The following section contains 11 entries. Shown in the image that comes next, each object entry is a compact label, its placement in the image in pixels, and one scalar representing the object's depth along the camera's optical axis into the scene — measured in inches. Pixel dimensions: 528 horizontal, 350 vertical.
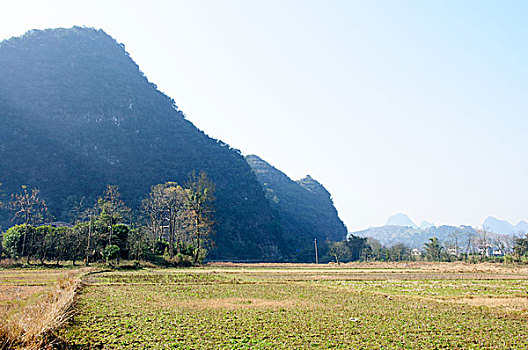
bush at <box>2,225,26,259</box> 2014.0
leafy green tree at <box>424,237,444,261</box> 4188.0
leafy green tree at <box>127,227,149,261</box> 2321.6
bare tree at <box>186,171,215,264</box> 2721.5
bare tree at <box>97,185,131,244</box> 2249.0
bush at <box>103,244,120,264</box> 2096.6
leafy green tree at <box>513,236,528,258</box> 3620.8
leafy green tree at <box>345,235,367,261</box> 5172.2
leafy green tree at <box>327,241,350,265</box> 4888.0
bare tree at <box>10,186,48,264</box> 2000.2
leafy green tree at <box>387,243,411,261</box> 4596.5
